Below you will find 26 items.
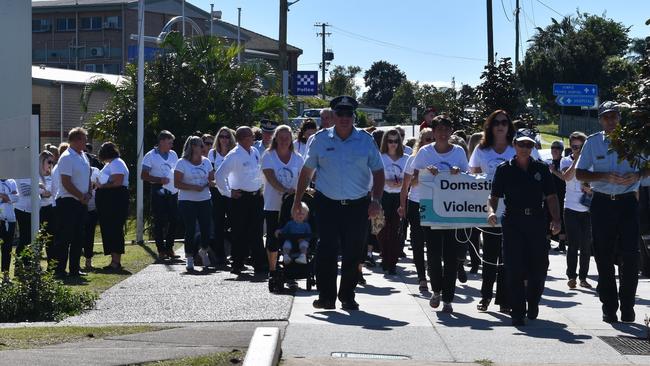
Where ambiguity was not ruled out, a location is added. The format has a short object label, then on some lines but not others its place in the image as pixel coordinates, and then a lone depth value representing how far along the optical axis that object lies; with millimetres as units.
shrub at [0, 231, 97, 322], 10734
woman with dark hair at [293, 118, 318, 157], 15680
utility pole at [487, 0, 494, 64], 35656
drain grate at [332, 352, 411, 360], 8297
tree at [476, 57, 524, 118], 25188
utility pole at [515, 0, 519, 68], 69250
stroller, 12469
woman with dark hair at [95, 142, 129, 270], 15492
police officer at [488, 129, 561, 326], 10242
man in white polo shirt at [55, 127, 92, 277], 14297
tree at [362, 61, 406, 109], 145250
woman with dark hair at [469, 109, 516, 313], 11344
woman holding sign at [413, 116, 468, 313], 11125
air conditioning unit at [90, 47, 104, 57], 85325
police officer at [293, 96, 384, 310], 10734
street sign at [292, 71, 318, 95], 46281
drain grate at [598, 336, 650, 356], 8766
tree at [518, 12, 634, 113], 72750
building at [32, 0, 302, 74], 84938
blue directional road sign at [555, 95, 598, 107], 47000
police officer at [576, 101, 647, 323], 10344
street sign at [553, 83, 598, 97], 46688
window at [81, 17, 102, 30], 87312
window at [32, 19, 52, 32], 89688
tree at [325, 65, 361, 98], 113250
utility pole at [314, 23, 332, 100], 110988
